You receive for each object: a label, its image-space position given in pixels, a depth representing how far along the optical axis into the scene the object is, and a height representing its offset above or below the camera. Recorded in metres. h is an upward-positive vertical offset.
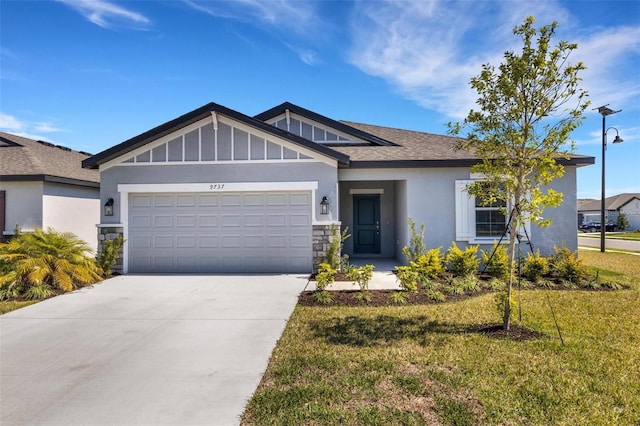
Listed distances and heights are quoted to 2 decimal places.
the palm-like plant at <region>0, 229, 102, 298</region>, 7.66 -1.17
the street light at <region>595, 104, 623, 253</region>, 16.16 +3.73
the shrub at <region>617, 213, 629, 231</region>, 42.53 -1.03
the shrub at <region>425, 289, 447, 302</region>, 6.92 -1.66
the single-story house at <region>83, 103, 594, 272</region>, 9.82 +0.48
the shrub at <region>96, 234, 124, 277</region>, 9.46 -1.18
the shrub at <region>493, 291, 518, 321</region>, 4.98 -1.30
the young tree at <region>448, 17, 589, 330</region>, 4.65 +1.34
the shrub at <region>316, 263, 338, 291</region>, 7.25 -1.37
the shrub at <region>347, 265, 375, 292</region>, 7.32 -1.31
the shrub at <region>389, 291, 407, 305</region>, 6.73 -1.67
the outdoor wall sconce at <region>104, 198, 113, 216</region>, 10.04 +0.10
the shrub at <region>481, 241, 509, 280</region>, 8.95 -1.30
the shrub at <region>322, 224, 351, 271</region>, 9.32 -1.07
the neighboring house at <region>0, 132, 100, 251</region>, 12.00 +0.76
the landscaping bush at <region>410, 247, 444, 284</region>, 8.51 -1.30
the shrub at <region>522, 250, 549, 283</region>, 8.79 -1.38
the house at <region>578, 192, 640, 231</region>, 48.72 +0.68
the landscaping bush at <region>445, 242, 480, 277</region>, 8.92 -1.24
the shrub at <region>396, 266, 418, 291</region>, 7.30 -1.38
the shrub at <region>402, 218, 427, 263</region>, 9.68 -0.91
